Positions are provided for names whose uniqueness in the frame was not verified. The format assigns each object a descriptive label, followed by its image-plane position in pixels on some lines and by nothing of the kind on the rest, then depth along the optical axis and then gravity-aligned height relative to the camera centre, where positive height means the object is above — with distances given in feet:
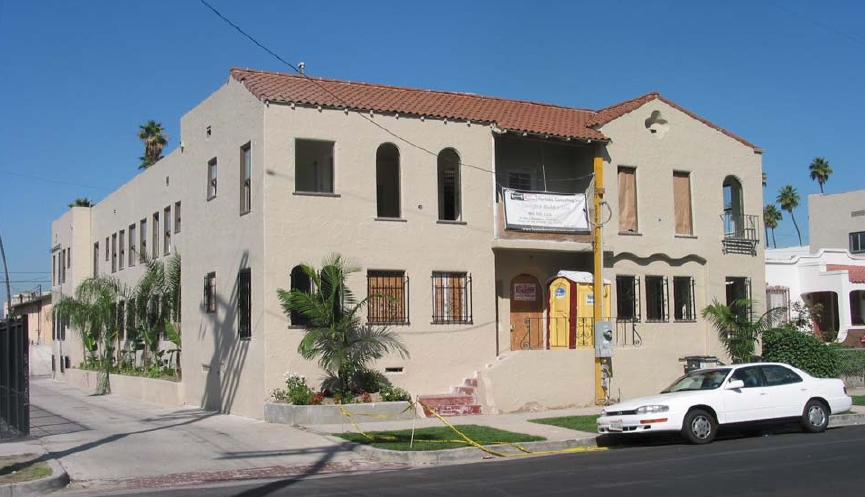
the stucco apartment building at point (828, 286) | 119.65 +1.71
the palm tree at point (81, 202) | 182.11 +23.13
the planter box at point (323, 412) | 60.76 -7.43
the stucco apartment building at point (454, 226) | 67.51 +6.86
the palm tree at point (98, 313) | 104.63 -0.12
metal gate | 52.42 -3.93
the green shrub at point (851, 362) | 91.76 -6.77
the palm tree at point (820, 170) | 241.96 +35.68
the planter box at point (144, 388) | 83.92 -8.11
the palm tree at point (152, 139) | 168.66 +33.36
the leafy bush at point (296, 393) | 62.59 -6.14
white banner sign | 75.20 +8.17
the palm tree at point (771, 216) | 254.06 +24.37
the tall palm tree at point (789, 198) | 250.98 +29.17
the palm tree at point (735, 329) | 84.58 -2.80
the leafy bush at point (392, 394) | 65.26 -6.60
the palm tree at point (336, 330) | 63.98 -1.67
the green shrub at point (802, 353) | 85.56 -5.32
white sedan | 51.26 -6.24
